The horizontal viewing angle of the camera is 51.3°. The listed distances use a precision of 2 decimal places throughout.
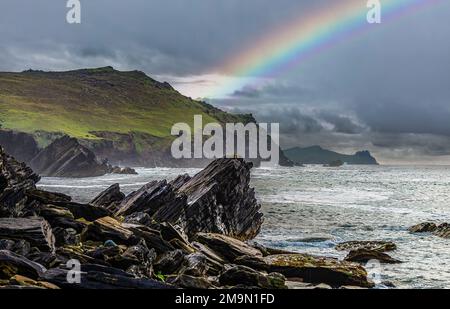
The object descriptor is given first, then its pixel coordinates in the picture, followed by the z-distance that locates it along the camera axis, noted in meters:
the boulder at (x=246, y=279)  26.27
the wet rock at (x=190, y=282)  23.95
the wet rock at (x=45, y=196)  33.64
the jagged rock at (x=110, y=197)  46.66
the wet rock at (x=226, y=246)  34.19
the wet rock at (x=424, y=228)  58.59
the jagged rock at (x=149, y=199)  41.47
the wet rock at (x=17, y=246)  23.36
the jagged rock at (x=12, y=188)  28.34
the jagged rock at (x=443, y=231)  54.61
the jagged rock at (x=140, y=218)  35.72
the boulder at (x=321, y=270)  30.48
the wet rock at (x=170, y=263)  27.17
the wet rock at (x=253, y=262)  31.84
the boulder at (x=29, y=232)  25.11
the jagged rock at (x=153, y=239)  30.54
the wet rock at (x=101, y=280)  20.44
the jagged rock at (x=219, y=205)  44.44
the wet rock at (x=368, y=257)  39.22
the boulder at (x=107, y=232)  29.64
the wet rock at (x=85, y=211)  33.97
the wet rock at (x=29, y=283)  19.36
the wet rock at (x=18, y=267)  20.62
